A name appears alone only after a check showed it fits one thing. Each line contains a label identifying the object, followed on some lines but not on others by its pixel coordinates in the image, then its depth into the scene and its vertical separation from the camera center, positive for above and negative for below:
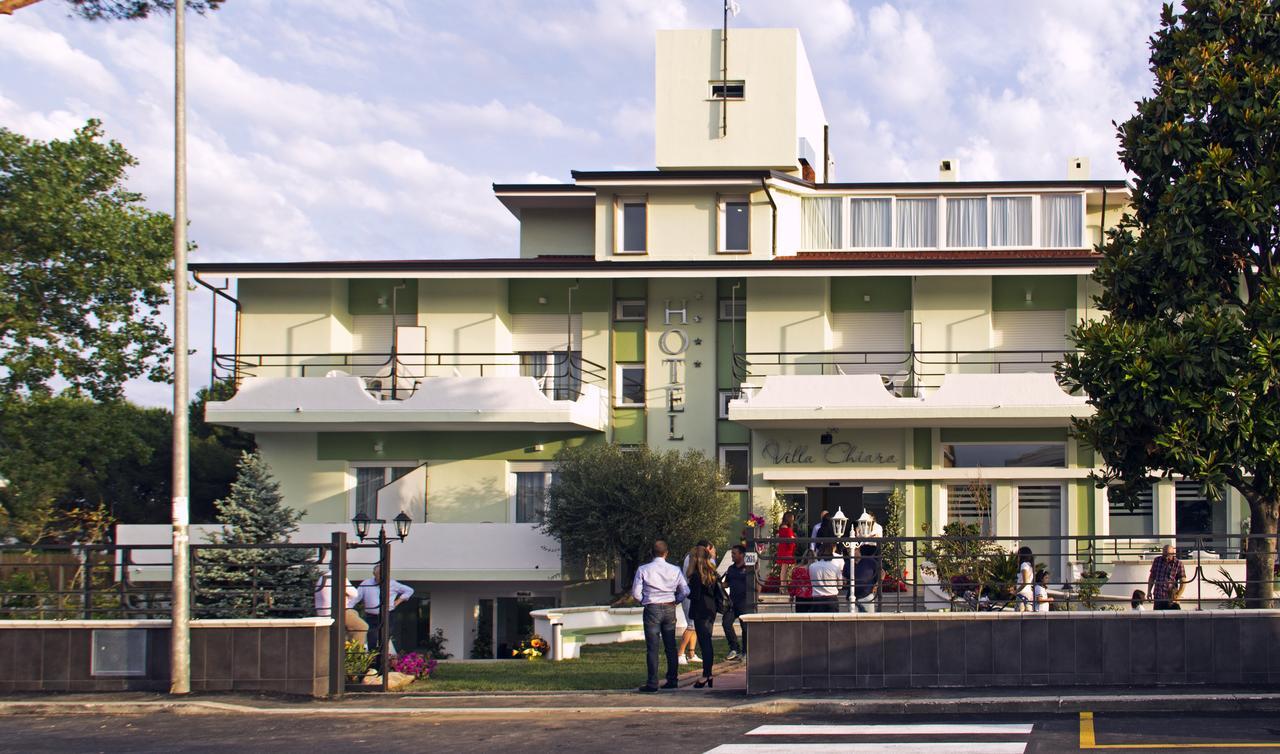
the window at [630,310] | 30.50 +3.41
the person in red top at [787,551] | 17.07 -1.39
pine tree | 17.28 -1.45
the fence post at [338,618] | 15.90 -1.83
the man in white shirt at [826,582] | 15.95 -1.45
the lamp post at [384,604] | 16.69 -1.77
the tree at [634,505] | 26.05 -0.83
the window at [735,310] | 30.14 +3.38
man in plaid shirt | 15.99 -1.40
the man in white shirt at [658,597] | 15.88 -1.58
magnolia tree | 14.97 +2.11
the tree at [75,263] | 30.50 +4.55
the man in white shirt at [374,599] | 18.23 -1.86
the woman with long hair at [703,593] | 16.69 -1.61
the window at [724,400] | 29.81 +1.37
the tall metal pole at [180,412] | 15.94 +0.60
